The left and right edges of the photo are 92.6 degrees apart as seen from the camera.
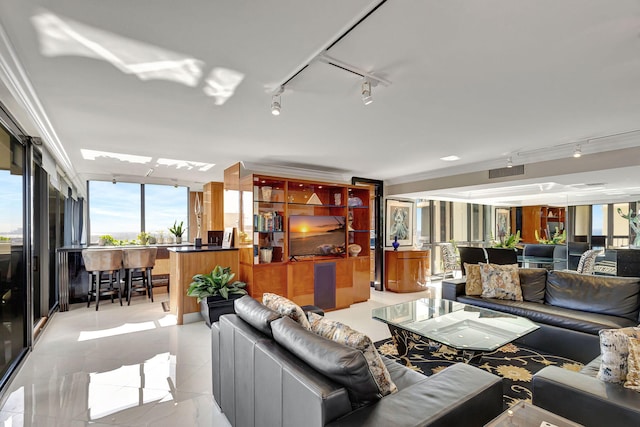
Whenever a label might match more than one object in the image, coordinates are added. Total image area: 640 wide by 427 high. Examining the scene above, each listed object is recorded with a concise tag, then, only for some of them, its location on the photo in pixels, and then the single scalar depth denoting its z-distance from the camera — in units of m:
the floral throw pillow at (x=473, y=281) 4.21
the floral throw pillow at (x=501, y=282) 3.94
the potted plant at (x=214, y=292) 4.05
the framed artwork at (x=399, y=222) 6.98
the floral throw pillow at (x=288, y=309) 1.89
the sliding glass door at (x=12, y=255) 2.59
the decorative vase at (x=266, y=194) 4.80
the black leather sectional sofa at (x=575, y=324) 1.54
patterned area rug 2.69
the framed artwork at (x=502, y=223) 9.37
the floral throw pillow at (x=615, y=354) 1.63
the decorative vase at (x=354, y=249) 5.65
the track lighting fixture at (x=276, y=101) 2.34
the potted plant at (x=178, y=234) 6.23
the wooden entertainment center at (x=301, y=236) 4.67
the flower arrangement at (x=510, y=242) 6.72
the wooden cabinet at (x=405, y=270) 6.51
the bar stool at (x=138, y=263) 5.23
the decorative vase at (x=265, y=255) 4.71
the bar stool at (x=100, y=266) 4.89
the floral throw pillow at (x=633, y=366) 1.56
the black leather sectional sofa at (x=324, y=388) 1.25
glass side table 1.34
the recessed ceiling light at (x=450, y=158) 4.64
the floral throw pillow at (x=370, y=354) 1.50
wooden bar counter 4.33
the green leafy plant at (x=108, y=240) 6.37
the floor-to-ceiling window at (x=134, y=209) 7.25
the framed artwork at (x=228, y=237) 4.99
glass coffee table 2.62
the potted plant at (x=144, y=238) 6.55
